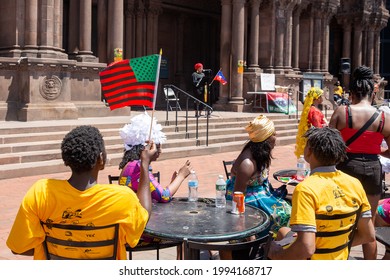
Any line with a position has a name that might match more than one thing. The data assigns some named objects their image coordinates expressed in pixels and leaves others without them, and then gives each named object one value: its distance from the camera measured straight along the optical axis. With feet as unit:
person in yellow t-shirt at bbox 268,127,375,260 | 10.56
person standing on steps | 56.39
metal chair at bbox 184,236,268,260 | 11.76
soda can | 14.71
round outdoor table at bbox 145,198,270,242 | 12.71
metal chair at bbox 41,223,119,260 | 10.08
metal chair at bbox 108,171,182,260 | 14.16
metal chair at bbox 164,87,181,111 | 68.12
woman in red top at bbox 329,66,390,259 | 16.24
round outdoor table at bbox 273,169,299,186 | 22.00
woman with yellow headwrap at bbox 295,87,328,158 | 27.55
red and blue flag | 64.67
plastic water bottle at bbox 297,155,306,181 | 22.72
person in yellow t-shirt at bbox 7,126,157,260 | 9.90
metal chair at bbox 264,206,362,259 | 10.90
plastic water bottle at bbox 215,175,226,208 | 15.61
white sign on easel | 72.90
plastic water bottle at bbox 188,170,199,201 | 16.41
